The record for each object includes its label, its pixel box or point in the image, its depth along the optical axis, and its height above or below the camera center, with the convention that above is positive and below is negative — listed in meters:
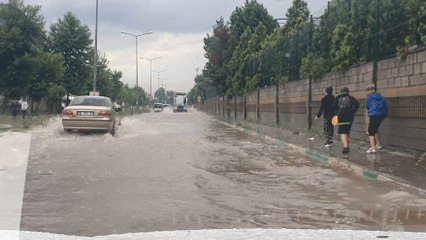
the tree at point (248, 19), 54.41 +6.77
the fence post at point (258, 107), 38.75 -0.74
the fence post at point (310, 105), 24.64 -0.40
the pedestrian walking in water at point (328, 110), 17.41 -0.42
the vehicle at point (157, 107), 104.18 -2.13
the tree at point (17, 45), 37.25 +3.08
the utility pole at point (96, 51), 44.44 +3.09
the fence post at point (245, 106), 45.00 -0.83
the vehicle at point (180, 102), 95.66 -1.19
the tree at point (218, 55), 59.91 +4.06
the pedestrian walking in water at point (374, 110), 14.38 -0.35
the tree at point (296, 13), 34.16 +4.78
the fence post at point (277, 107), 31.86 -0.64
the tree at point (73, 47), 51.22 +4.04
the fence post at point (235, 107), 51.46 -1.04
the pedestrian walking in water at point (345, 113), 15.03 -0.44
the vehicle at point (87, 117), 22.05 -0.78
